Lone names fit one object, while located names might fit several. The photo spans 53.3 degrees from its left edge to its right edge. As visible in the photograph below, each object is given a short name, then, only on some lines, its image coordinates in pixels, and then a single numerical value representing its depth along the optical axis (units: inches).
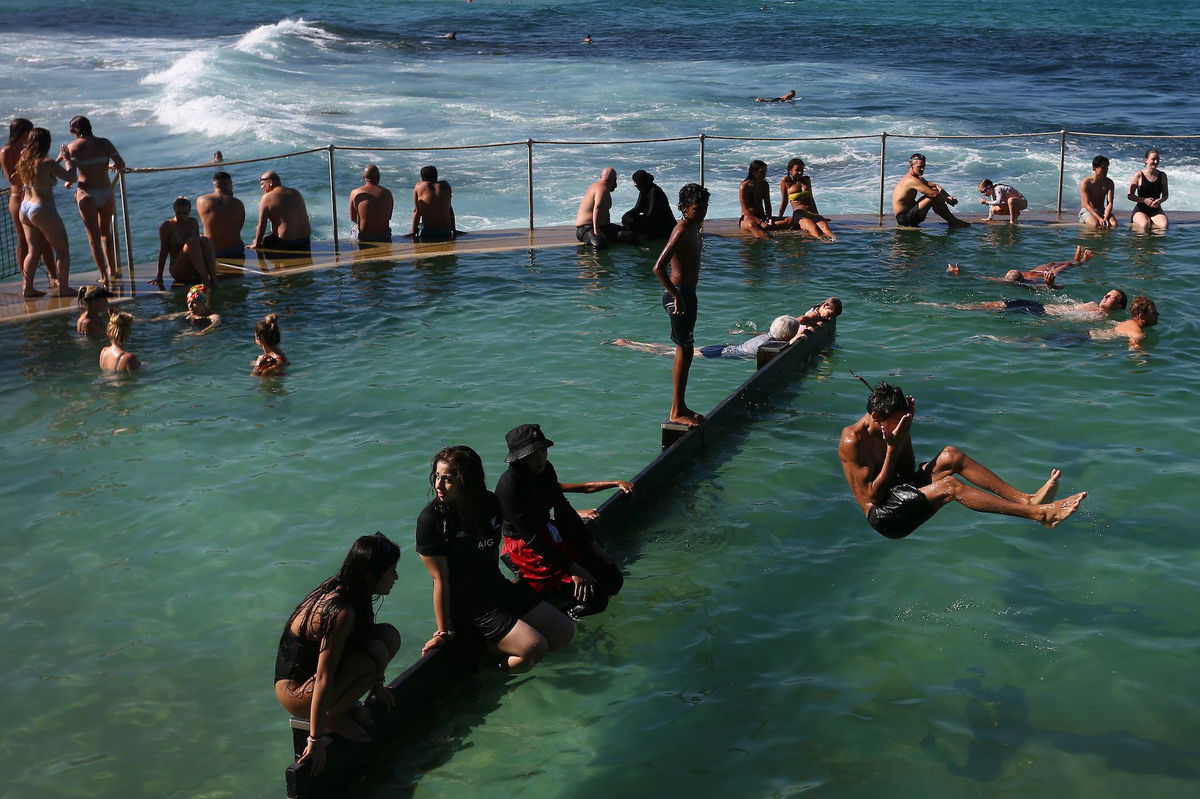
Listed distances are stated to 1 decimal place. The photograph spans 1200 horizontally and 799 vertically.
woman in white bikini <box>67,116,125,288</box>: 590.2
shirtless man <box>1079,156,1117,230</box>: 764.6
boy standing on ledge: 393.7
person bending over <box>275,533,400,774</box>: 232.2
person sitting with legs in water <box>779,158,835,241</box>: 775.1
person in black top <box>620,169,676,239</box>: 746.2
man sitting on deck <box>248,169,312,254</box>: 704.4
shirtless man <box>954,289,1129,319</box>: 586.2
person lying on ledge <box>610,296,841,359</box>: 527.5
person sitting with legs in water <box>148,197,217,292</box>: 613.6
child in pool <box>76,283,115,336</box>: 530.6
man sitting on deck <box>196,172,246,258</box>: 665.6
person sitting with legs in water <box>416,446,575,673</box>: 263.4
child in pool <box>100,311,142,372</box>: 501.5
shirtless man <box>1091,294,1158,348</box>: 549.3
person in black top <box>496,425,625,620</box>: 285.6
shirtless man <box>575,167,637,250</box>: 731.4
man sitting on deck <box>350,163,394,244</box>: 734.5
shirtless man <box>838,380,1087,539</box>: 298.0
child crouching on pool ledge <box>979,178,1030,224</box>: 802.8
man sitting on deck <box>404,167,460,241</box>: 749.3
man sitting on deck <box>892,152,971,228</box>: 786.8
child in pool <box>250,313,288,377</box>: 504.1
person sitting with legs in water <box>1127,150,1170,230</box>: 771.4
